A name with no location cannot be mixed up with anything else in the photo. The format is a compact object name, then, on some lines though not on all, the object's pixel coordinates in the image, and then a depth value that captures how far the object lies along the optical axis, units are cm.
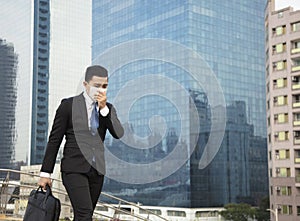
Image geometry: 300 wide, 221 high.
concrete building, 3419
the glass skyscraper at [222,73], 4916
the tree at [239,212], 4859
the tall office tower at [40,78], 7856
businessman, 284
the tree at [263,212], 4897
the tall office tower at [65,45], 8356
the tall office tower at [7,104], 7856
